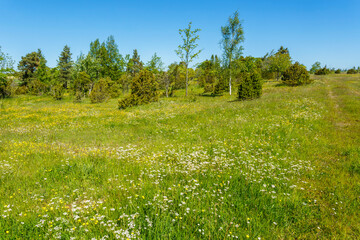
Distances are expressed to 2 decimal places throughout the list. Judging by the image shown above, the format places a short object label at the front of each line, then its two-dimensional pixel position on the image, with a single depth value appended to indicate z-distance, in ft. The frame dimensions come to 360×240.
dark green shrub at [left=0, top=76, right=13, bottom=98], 118.38
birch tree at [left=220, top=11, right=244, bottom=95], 114.62
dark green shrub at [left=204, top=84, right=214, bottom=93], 132.77
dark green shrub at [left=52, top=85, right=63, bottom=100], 117.50
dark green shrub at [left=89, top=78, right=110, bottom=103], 101.90
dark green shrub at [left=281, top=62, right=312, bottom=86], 119.24
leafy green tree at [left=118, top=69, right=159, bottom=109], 75.72
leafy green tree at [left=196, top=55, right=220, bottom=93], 125.68
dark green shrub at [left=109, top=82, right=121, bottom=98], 133.98
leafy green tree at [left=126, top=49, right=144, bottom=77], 255.91
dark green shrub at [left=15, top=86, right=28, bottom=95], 164.15
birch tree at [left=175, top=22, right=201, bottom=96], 119.85
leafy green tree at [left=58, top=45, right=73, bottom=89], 208.54
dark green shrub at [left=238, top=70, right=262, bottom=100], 82.23
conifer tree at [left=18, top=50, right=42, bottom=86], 199.21
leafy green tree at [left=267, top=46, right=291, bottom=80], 157.07
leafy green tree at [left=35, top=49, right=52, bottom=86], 183.50
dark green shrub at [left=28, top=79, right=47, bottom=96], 152.56
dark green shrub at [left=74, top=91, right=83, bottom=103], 108.37
